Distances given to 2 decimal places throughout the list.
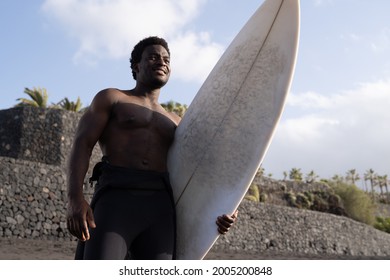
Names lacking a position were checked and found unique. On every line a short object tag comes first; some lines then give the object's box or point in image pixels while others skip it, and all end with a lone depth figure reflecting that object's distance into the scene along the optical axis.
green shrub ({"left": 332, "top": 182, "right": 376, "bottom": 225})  27.41
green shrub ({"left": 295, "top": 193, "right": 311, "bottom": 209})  26.23
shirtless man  1.87
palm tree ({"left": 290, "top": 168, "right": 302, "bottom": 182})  60.91
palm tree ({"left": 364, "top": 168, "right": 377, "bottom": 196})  75.38
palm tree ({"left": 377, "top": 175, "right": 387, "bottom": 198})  74.34
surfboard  2.25
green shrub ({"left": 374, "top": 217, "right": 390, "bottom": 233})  27.84
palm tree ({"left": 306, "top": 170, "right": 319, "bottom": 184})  67.38
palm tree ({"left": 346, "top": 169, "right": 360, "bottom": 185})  73.38
